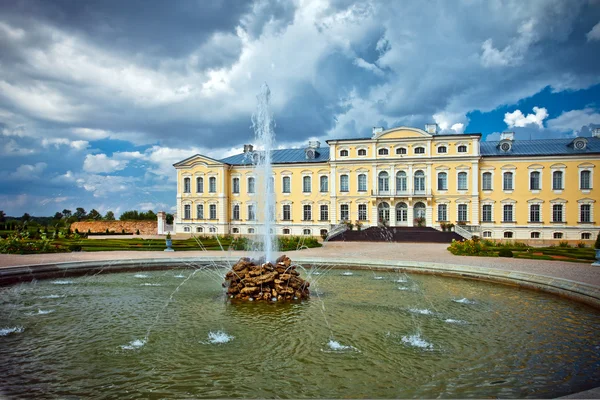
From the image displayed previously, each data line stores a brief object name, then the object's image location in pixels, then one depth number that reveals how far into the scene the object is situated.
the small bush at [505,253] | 17.84
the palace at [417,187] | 33.50
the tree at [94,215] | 52.36
